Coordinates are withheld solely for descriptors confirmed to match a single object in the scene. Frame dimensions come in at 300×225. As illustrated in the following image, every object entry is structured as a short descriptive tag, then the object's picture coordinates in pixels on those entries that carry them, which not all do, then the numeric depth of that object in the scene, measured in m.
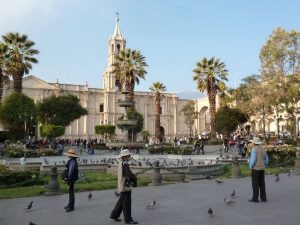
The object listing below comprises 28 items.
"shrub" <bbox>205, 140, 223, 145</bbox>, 32.75
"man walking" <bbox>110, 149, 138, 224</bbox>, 5.18
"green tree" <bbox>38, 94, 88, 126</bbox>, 36.21
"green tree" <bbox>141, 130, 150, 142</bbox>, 40.74
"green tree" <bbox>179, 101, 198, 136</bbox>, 49.96
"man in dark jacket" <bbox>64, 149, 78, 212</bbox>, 6.15
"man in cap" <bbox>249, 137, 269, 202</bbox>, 6.76
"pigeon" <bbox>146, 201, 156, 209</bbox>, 6.31
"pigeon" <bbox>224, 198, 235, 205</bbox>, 6.51
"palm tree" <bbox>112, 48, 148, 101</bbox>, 32.22
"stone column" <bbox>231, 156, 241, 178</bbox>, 10.70
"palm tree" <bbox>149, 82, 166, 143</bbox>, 36.83
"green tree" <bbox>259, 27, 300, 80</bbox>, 25.70
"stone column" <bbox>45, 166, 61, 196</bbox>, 7.98
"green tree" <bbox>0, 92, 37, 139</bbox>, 27.72
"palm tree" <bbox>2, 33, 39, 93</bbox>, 27.31
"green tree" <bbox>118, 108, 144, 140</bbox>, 33.88
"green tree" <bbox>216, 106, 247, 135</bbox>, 39.26
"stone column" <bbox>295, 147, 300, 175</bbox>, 11.51
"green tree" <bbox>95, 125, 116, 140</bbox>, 40.87
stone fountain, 15.97
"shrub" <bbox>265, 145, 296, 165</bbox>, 14.17
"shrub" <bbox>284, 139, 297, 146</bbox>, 26.55
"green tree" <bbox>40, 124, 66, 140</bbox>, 29.60
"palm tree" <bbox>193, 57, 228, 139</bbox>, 34.24
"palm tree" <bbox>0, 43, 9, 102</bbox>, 26.95
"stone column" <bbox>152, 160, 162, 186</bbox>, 9.24
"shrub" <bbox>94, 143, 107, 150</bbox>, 27.38
